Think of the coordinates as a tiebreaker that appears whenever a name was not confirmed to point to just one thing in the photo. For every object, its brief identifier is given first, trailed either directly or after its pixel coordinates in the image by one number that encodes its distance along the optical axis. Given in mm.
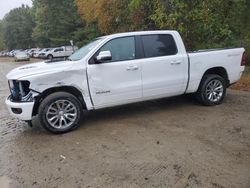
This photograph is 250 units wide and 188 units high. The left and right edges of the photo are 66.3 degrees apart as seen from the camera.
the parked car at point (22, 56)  25653
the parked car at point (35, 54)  28931
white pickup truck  3690
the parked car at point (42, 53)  26140
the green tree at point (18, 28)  45158
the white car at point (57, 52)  24371
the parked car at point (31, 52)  31638
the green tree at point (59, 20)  26271
